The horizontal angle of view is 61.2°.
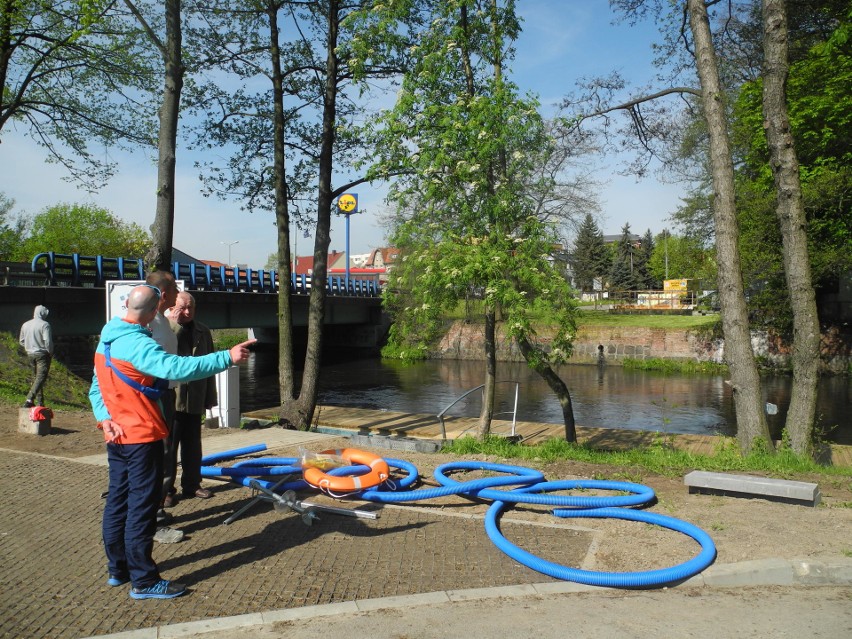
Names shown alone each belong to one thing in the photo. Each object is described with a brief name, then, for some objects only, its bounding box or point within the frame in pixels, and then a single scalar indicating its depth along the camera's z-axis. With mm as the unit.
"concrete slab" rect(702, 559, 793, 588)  4746
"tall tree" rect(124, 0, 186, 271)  12672
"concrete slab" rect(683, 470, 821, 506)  6312
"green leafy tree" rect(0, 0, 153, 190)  15484
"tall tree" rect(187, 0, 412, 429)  14789
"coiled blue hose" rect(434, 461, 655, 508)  6262
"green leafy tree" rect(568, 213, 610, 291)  68806
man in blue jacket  4406
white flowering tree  11328
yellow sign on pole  71250
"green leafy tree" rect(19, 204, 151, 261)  64562
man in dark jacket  6219
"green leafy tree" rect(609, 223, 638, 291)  77750
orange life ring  6473
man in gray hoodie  12492
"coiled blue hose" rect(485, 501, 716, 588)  4664
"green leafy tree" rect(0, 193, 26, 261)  61062
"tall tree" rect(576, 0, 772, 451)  10367
